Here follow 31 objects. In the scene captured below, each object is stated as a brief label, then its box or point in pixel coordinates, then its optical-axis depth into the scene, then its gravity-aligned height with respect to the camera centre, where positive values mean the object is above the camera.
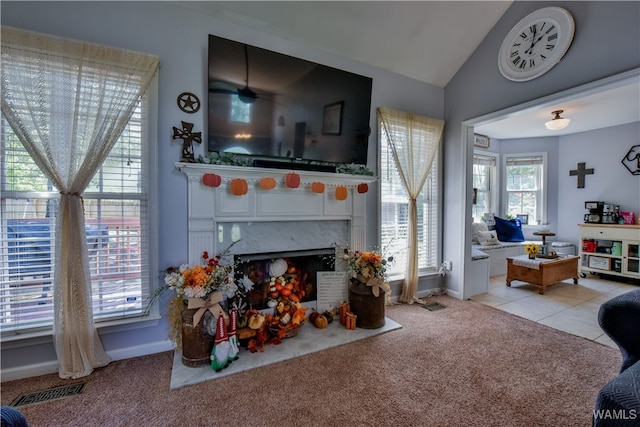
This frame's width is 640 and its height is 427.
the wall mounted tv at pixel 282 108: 2.18 +0.91
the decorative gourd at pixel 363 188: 2.80 +0.23
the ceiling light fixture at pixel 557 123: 3.72 +1.22
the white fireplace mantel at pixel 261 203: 2.17 +0.06
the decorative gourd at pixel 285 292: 2.46 -0.75
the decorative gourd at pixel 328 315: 2.64 -1.04
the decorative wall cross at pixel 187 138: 2.15 +0.58
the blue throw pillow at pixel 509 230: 5.14 -0.37
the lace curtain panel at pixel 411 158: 3.08 +0.62
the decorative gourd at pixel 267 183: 2.32 +0.23
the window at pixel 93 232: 1.78 -0.16
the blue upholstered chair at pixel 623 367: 0.84 -0.59
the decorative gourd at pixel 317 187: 2.54 +0.22
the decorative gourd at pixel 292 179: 2.39 +0.27
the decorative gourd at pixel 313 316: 2.58 -1.02
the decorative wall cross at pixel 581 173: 4.84 +0.69
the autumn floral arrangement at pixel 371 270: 2.53 -0.56
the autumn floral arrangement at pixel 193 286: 1.92 -0.56
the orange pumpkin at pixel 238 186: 2.23 +0.20
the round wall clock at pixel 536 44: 2.40 +1.60
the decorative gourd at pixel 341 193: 2.69 +0.17
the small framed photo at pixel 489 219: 5.32 -0.16
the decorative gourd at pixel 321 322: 2.51 -1.04
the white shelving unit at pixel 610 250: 3.97 -0.60
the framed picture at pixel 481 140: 5.21 +1.36
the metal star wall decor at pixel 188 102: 2.17 +0.87
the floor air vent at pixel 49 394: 1.59 -1.13
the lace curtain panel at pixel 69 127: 1.72 +0.55
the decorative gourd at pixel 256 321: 2.18 -0.90
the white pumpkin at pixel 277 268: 2.60 -0.56
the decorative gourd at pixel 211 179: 2.14 +0.24
